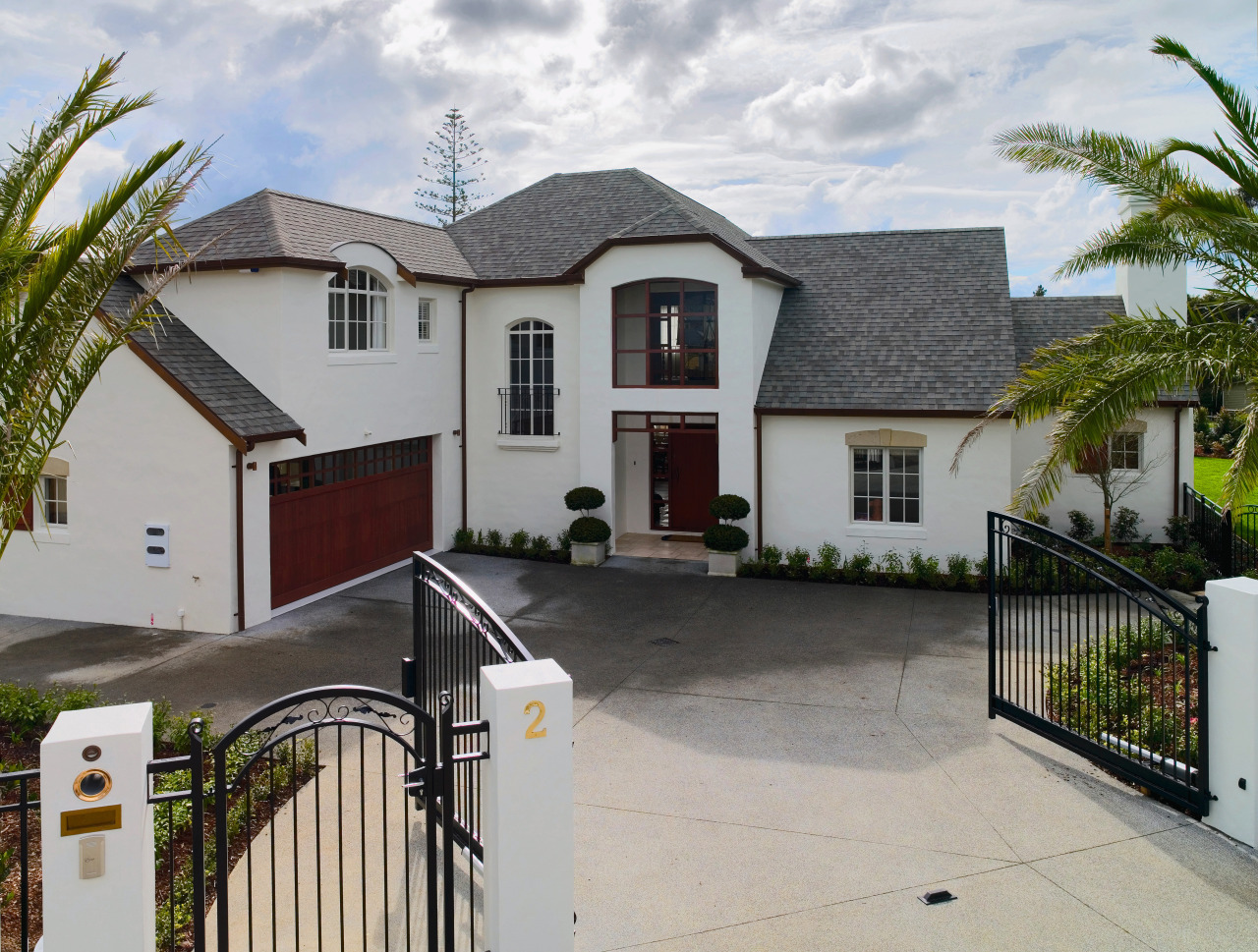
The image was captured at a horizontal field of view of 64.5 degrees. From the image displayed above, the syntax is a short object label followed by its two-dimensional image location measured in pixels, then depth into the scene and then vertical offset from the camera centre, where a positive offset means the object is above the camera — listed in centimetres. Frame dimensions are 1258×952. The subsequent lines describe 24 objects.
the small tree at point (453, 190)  4406 +1268
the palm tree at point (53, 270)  802 +172
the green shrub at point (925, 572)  1767 -179
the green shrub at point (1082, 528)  2000 -115
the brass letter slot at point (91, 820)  471 -164
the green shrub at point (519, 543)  2016 -140
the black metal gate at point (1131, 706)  800 -231
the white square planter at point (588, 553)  1928 -154
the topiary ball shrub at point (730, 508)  1858 -65
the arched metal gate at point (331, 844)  527 -285
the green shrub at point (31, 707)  980 -229
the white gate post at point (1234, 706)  748 -182
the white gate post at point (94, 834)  469 -171
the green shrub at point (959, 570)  1761 -174
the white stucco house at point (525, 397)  1482 +138
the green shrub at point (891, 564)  1811 -167
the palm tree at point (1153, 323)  998 +162
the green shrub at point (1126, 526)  2002 -111
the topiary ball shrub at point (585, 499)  1933 -49
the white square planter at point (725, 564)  1848 -169
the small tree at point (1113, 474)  1931 -6
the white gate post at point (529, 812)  539 -185
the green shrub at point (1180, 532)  1945 -121
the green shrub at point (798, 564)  1833 -170
